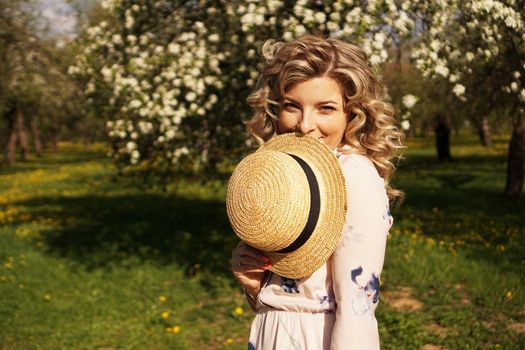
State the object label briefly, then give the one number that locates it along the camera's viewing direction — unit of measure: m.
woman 2.08
